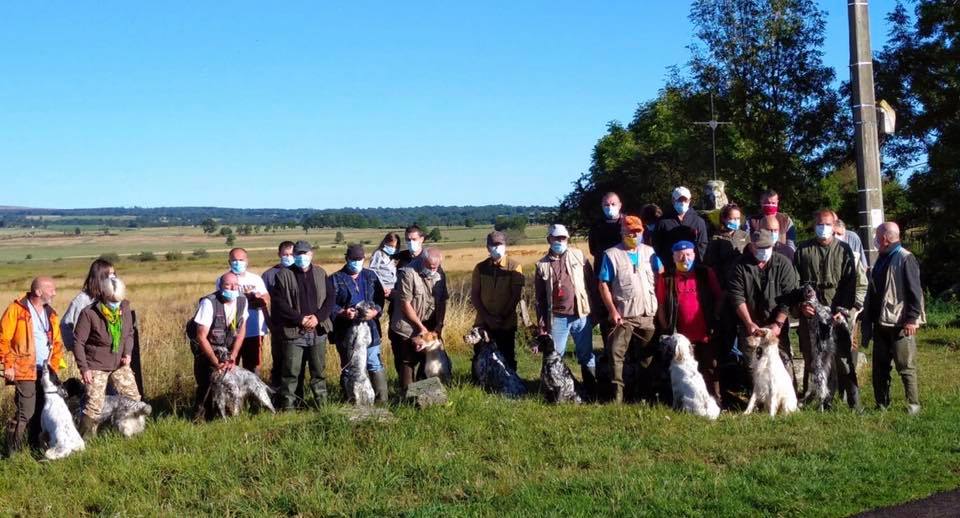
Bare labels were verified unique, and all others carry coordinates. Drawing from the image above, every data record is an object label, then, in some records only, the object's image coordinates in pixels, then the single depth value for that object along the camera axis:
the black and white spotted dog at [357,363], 9.38
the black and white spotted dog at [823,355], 8.69
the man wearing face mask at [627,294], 9.23
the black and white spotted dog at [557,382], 9.13
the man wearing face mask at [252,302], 9.71
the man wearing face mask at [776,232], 9.27
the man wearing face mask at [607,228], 9.98
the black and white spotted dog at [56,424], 8.21
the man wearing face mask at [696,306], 9.09
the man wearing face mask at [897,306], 8.69
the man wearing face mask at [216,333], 9.12
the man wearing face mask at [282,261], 10.26
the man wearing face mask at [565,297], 9.59
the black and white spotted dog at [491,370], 9.57
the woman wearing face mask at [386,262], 10.77
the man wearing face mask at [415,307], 9.89
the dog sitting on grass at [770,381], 8.58
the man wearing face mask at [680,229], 9.80
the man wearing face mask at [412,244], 10.85
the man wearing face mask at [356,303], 9.62
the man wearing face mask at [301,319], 9.36
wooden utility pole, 11.22
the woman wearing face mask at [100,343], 8.66
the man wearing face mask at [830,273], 8.86
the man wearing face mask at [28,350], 8.44
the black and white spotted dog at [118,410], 8.65
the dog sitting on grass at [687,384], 8.51
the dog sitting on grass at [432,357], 9.80
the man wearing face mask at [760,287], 8.77
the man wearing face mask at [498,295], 9.92
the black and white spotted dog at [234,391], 9.00
